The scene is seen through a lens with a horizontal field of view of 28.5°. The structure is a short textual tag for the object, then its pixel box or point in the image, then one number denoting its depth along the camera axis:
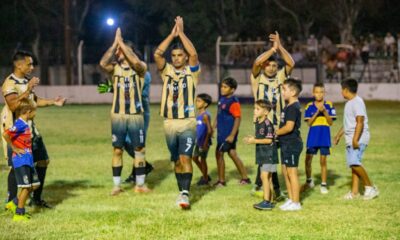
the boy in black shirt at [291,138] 10.34
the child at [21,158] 9.79
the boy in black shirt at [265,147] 10.37
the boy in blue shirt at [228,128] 12.61
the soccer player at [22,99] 10.20
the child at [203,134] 12.69
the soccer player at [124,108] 11.84
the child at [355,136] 11.09
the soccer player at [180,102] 10.72
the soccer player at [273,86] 11.38
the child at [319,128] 11.95
